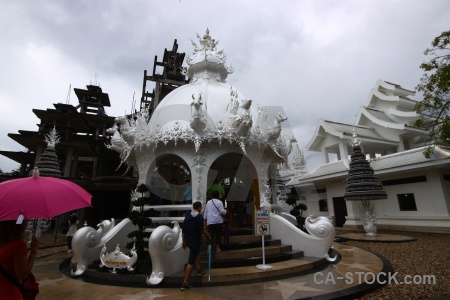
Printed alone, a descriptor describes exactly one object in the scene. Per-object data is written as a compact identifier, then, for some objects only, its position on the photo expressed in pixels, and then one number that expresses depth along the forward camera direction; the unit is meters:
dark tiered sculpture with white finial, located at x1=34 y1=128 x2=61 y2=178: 11.57
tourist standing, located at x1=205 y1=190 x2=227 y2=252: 5.24
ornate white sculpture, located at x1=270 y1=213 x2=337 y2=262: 6.19
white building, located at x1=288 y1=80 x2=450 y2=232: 12.35
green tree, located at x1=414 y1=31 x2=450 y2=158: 7.60
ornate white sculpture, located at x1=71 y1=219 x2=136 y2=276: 5.52
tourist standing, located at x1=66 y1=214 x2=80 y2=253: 8.51
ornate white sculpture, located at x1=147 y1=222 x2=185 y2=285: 4.63
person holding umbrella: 2.00
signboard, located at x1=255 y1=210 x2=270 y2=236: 5.29
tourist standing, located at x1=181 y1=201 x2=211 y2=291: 4.41
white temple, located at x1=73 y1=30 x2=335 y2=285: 6.21
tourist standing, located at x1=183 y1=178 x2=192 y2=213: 7.71
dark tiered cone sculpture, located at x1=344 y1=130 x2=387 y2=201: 11.48
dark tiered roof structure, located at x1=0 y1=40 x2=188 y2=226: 19.17
